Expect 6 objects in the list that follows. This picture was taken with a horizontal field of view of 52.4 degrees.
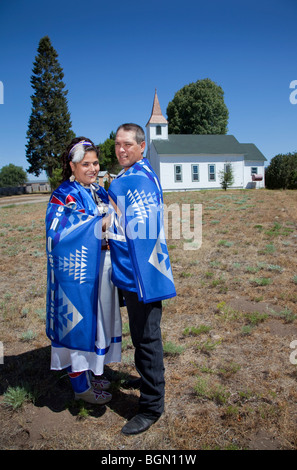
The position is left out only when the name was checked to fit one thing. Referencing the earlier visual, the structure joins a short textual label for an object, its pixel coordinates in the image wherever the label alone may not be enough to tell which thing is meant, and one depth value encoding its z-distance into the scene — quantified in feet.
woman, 8.25
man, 7.48
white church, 108.37
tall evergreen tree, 127.34
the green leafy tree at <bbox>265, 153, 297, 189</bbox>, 116.37
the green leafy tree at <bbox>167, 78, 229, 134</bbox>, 140.77
